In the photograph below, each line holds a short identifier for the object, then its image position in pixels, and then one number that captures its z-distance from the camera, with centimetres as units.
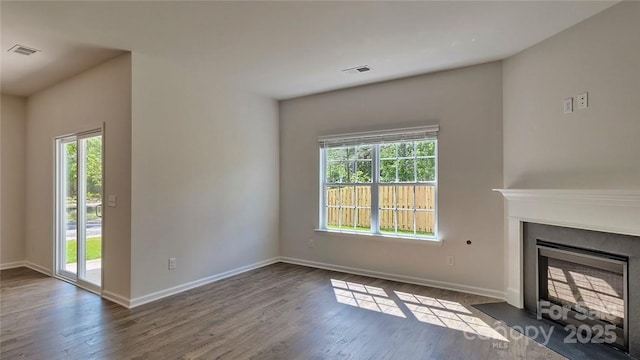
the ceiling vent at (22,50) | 332
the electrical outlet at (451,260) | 396
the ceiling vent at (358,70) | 390
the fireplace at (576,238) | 244
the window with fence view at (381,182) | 420
